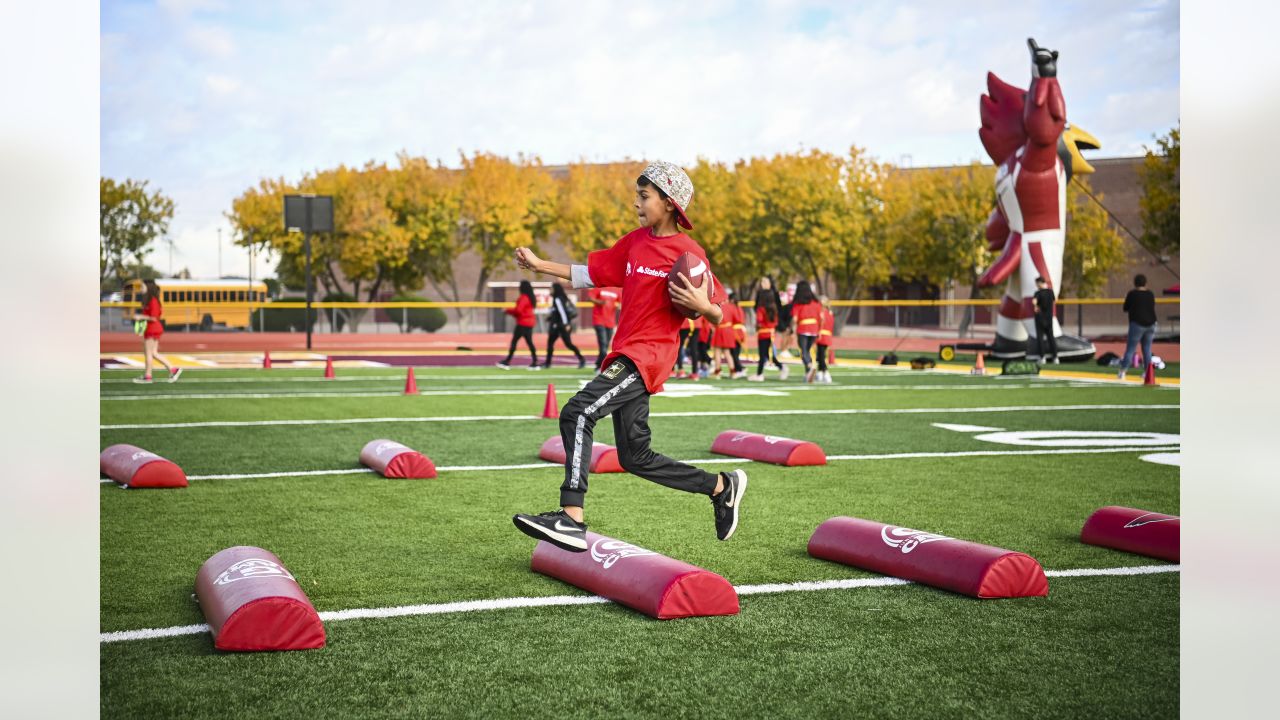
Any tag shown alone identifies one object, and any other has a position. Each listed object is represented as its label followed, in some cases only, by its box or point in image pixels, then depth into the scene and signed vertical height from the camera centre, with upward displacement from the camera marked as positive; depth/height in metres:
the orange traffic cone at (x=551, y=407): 14.97 -1.13
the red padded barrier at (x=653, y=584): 5.44 -1.22
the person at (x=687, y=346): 22.73 -0.60
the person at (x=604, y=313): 24.17 +0.07
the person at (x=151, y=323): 21.34 -0.16
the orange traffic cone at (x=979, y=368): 25.24 -1.03
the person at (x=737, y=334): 23.78 -0.34
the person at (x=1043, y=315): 25.00 +0.08
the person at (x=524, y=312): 25.81 +0.09
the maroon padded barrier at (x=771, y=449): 10.64 -1.19
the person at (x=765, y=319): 21.78 -0.03
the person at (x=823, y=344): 22.38 -0.48
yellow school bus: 70.31 +1.38
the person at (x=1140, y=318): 22.52 +0.03
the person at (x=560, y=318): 25.81 -0.03
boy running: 6.05 -0.13
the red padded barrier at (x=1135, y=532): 6.66 -1.20
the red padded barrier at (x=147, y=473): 9.25 -1.22
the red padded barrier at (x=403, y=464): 9.90 -1.21
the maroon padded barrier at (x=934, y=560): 5.82 -1.21
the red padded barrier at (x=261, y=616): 4.86 -1.22
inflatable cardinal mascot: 24.94 +2.91
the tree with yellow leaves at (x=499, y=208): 64.75 +5.86
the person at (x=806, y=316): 21.78 +0.03
